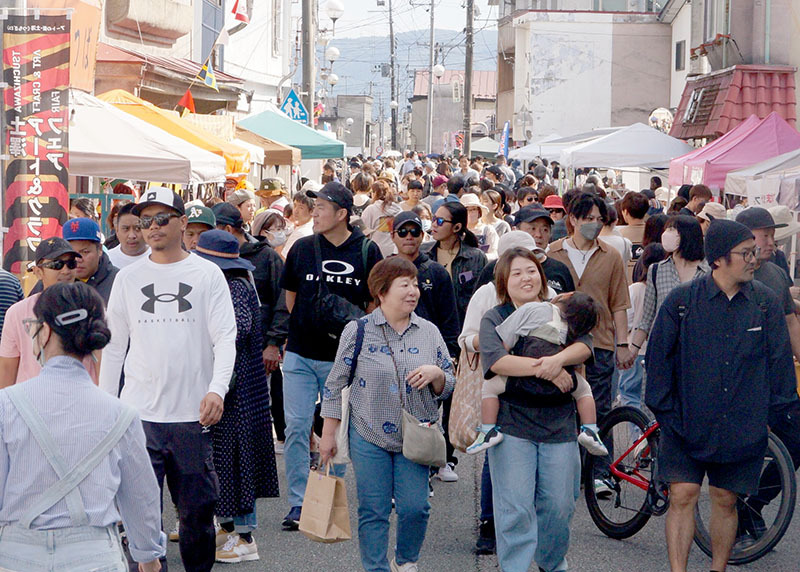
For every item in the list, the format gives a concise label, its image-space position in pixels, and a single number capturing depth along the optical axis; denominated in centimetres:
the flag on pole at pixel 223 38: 2397
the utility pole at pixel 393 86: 7066
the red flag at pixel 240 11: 2667
